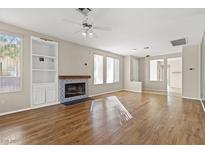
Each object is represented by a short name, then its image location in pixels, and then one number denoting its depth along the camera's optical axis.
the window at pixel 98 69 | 6.97
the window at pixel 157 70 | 8.99
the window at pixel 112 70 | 8.01
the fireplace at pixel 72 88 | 5.12
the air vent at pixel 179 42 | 4.99
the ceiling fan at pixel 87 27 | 3.14
